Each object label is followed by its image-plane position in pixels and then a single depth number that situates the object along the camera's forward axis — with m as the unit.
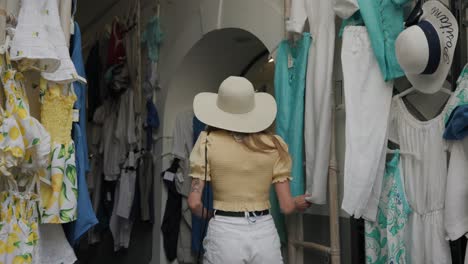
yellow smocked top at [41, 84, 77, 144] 2.05
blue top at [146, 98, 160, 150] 4.07
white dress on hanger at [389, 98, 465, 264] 1.91
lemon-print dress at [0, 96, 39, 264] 1.76
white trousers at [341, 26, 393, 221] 2.09
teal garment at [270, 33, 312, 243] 2.52
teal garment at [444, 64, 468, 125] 1.85
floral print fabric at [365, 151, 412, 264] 2.02
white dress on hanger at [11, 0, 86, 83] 1.92
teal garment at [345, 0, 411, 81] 2.12
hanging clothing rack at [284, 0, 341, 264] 2.32
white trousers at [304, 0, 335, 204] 2.36
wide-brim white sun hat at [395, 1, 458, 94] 1.92
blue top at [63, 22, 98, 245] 2.12
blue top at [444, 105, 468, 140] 1.77
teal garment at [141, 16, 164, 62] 4.18
